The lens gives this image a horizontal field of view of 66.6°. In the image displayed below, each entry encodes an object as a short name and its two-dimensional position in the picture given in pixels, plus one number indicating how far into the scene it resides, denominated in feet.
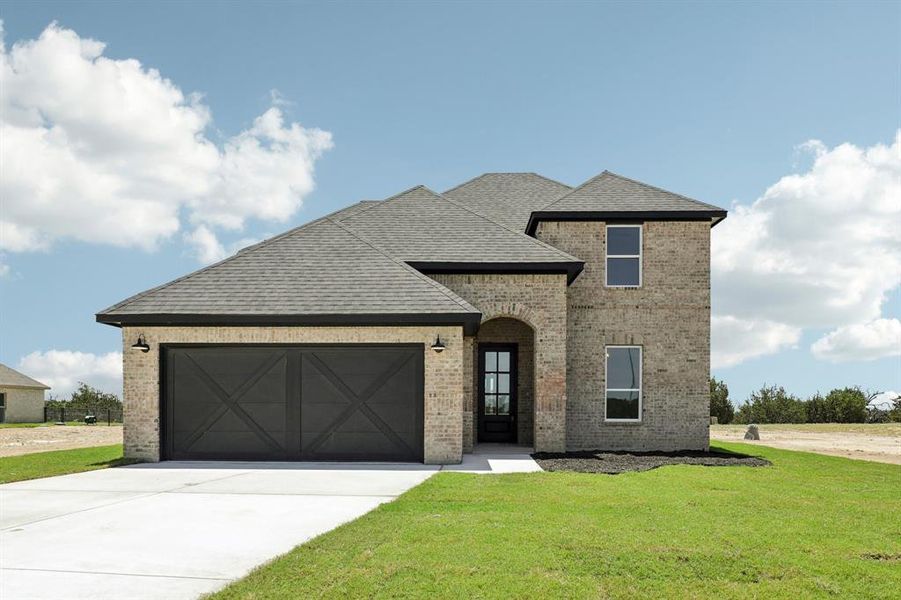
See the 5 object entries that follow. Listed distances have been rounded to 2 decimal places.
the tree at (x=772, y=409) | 124.77
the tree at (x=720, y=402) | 118.93
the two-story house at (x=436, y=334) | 45.39
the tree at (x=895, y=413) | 117.70
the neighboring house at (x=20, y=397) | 135.64
